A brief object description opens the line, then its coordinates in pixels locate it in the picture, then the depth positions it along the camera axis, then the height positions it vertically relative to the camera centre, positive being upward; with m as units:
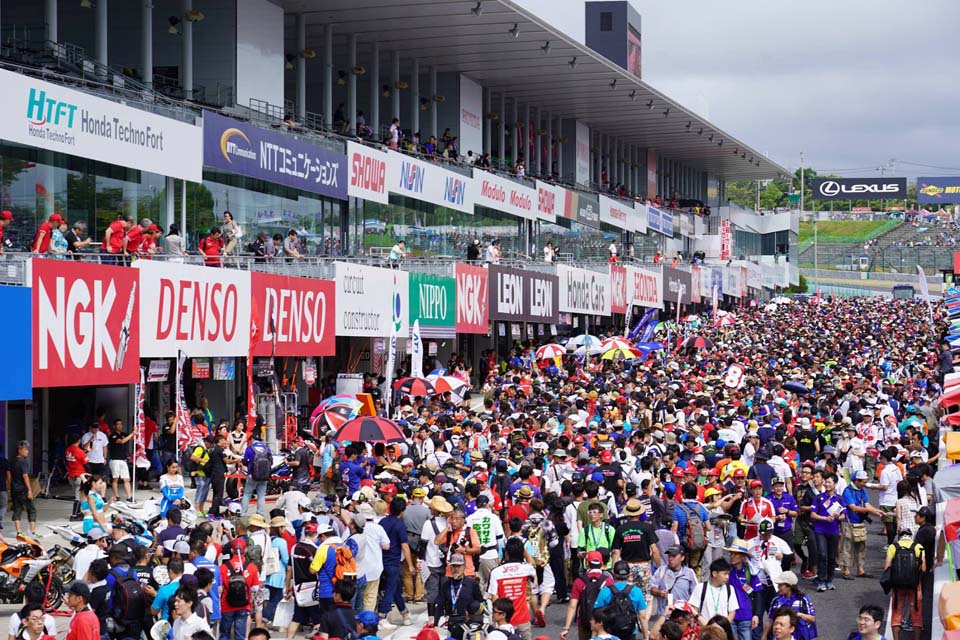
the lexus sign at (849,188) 147.25 +16.17
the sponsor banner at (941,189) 147.25 +16.12
